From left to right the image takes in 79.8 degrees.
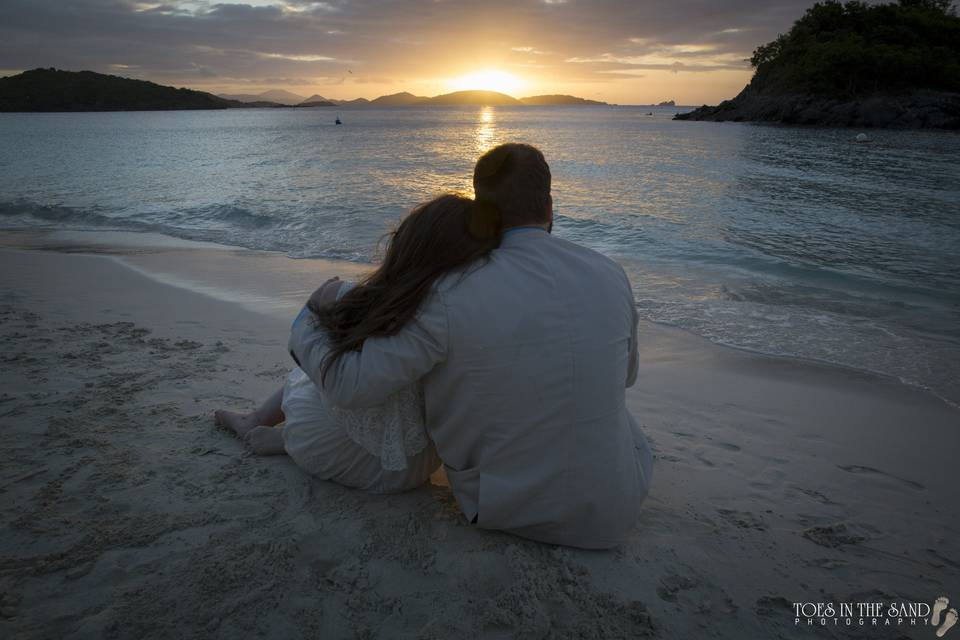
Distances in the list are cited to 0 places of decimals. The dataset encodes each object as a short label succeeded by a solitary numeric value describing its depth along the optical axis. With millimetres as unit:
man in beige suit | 1969
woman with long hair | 1995
